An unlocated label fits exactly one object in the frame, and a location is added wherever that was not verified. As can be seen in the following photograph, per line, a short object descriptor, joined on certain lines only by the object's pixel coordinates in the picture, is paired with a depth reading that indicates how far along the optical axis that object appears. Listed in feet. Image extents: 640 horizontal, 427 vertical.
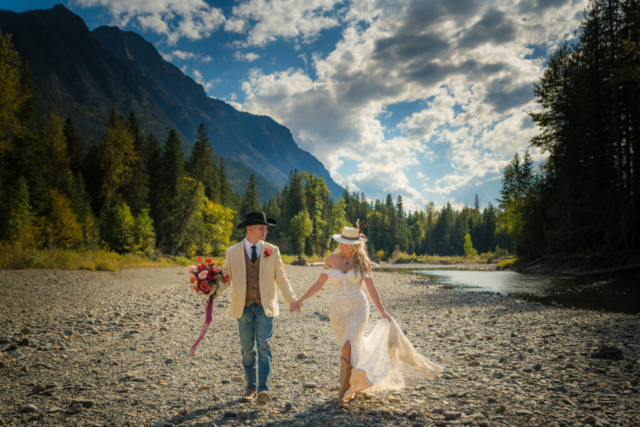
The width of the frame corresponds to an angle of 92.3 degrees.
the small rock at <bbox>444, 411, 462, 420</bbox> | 13.23
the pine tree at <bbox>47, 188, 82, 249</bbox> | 94.38
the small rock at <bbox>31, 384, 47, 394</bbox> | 15.52
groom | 14.88
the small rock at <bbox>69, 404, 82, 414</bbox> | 13.55
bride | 14.34
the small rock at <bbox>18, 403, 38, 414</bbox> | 13.46
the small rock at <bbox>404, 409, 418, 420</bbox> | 13.47
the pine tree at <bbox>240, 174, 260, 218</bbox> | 251.60
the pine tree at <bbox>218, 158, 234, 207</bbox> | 216.95
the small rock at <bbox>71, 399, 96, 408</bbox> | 14.15
